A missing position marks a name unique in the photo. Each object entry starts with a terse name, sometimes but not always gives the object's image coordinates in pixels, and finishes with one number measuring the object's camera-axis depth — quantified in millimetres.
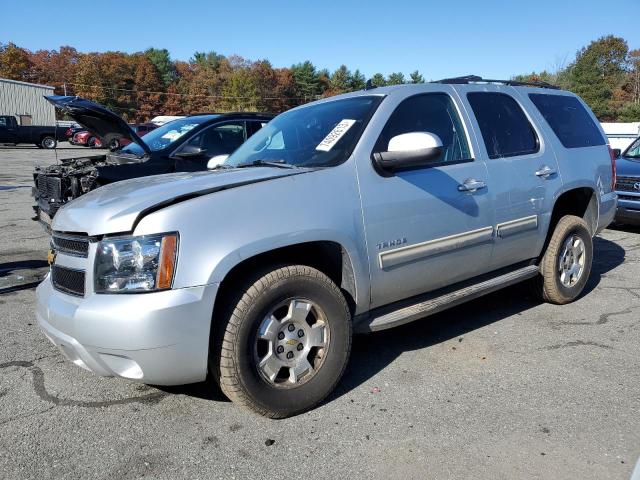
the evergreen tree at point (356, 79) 111375
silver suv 2691
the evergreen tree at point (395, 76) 96694
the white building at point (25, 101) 45300
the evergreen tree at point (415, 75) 78450
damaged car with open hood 5969
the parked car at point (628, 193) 8391
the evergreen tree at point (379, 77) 99119
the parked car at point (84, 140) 35825
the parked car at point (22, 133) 32156
